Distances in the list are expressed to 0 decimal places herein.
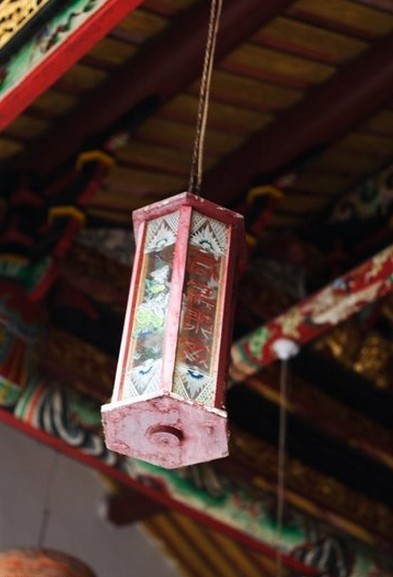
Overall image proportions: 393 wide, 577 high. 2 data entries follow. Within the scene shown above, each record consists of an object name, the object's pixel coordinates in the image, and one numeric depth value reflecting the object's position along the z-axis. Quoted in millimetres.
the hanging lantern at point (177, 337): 3127
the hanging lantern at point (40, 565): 4742
